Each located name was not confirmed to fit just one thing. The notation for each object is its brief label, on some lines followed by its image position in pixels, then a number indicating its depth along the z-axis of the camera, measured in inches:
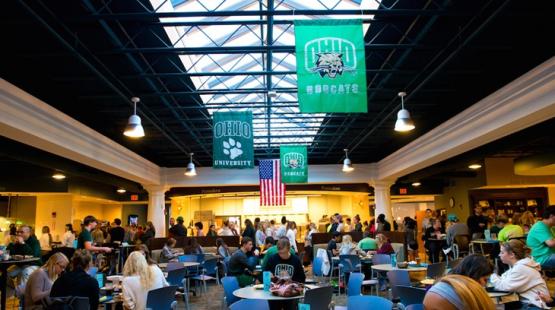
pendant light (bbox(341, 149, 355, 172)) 627.1
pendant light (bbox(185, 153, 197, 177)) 613.6
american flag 681.0
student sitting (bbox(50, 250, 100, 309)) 197.5
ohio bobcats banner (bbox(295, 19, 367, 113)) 245.6
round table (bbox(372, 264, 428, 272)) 318.8
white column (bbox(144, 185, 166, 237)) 776.9
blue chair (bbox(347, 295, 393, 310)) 178.1
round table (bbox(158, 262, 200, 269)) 391.9
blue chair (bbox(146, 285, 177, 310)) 216.6
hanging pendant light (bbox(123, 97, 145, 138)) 337.1
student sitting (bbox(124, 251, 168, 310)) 216.4
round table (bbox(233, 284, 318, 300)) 210.1
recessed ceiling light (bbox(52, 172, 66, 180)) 629.5
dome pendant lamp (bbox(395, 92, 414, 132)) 337.4
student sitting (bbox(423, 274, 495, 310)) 42.8
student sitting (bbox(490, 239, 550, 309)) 188.2
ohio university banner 414.3
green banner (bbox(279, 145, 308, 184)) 564.7
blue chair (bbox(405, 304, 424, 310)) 173.3
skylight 281.4
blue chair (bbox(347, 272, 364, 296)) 233.9
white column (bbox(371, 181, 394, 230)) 780.0
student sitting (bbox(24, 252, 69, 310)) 217.9
